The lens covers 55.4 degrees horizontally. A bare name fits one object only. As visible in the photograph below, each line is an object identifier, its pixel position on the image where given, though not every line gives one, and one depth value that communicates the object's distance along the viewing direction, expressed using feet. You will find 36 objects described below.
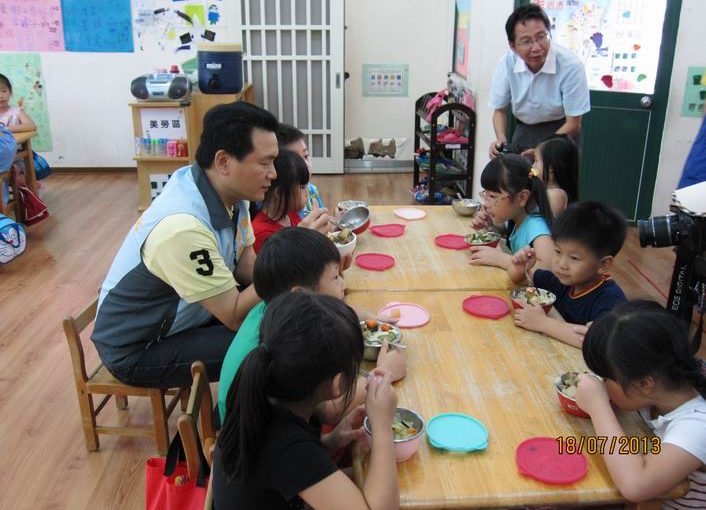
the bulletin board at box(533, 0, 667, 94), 14.16
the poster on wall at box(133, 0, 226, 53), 19.42
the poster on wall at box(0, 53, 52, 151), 19.62
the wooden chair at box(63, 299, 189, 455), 6.85
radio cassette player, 16.33
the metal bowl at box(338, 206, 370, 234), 8.55
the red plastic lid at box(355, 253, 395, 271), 7.49
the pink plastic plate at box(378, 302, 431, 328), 6.06
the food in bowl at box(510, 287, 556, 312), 6.11
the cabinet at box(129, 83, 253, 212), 16.49
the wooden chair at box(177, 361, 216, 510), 4.51
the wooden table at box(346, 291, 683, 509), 4.00
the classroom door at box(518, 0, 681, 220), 14.15
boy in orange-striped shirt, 6.37
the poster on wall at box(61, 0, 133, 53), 19.19
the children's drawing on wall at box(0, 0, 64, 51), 19.10
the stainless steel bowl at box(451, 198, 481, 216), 9.28
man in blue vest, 6.02
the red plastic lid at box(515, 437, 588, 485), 4.08
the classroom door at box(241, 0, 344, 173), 19.52
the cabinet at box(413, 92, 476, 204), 16.44
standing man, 10.89
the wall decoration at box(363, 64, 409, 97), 20.80
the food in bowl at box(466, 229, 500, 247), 7.91
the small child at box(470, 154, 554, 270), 7.83
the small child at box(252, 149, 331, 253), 7.72
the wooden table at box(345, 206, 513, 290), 7.03
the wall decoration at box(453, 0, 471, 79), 17.37
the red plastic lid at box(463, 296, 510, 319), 6.23
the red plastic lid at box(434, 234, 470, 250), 8.13
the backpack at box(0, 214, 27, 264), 13.15
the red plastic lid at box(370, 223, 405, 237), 8.57
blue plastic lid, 4.34
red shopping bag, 4.93
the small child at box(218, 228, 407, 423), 5.15
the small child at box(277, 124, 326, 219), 8.65
